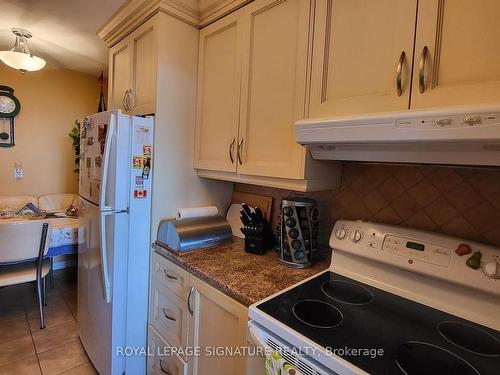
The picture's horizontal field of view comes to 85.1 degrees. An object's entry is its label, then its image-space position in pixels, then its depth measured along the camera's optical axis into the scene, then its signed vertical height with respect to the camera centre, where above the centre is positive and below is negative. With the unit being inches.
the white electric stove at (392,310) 29.0 -18.7
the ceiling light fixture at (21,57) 82.3 +31.0
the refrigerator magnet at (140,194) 59.2 -6.6
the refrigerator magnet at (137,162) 58.1 +0.4
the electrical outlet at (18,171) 121.9 -5.9
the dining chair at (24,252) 77.9 -27.8
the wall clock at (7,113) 117.5 +19.2
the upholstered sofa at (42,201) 116.6 -18.9
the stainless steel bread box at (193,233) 57.2 -14.9
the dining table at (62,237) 92.7 -26.6
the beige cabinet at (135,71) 61.6 +23.2
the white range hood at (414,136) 26.7 +4.6
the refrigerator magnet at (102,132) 58.2 +6.4
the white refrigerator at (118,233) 56.7 -15.6
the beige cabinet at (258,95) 46.1 +14.4
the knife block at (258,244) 57.7 -15.9
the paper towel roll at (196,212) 64.3 -11.1
